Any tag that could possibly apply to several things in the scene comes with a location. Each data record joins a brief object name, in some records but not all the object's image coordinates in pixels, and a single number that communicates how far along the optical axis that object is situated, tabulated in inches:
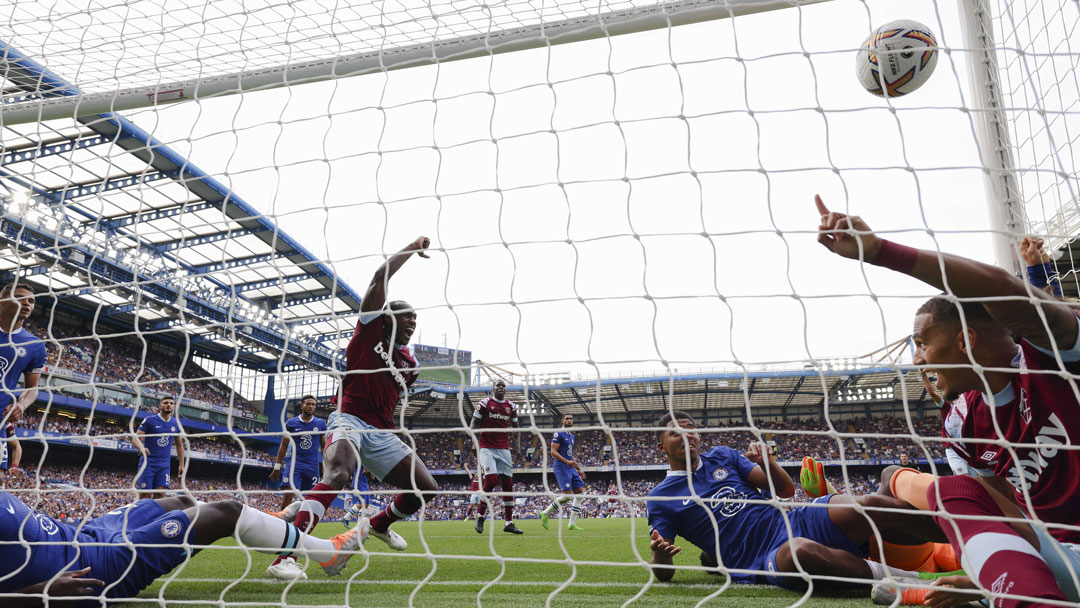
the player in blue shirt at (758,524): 102.7
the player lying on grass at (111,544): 101.3
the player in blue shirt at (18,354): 162.2
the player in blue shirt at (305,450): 327.9
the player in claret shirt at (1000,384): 72.7
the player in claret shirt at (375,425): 156.6
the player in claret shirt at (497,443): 312.3
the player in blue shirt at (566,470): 399.5
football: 117.0
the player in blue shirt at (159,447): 312.2
